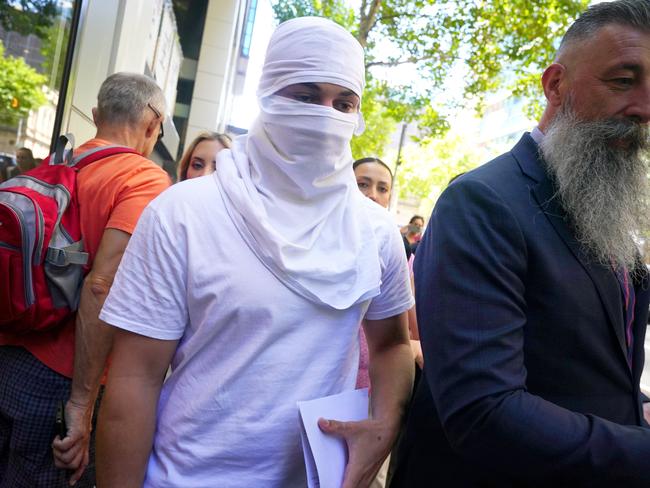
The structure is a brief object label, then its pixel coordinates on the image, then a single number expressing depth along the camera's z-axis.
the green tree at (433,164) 46.84
